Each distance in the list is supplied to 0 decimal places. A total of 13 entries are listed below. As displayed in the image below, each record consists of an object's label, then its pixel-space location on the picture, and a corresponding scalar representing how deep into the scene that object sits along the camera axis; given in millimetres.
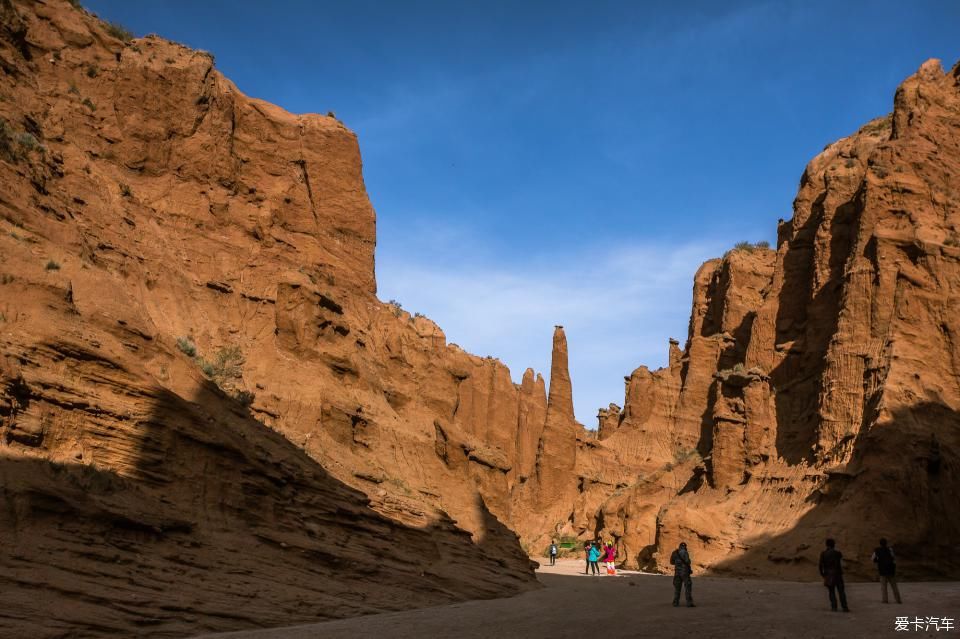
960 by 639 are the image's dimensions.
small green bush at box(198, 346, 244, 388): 23375
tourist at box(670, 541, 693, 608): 18359
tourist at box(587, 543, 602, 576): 37288
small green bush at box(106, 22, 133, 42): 30334
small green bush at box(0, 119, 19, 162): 18812
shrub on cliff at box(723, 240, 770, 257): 65750
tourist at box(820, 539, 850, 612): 16250
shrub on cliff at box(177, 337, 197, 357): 22333
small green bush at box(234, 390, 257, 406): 23381
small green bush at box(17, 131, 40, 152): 19906
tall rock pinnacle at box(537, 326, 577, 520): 76000
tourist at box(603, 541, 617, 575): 38406
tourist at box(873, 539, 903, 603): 17250
